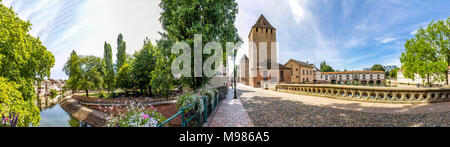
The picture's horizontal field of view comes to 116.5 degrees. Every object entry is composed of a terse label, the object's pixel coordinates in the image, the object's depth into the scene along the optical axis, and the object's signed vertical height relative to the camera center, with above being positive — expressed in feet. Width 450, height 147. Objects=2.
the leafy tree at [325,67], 247.66 +14.11
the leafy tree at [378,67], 247.09 +12.20
